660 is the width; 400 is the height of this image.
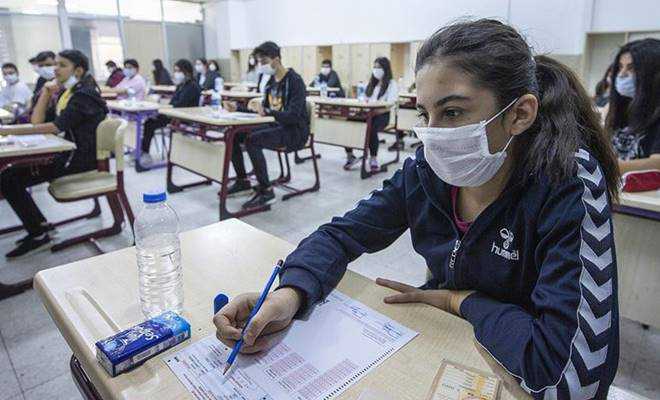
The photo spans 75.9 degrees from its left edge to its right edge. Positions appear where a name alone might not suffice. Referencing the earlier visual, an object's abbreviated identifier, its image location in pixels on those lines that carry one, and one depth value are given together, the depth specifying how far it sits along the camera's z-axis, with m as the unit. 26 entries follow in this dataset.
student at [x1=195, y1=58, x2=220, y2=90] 9.63
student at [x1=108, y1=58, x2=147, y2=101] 6.45
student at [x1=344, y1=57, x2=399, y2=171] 5.34
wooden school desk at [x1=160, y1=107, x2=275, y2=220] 3.30
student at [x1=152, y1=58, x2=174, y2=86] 8.84
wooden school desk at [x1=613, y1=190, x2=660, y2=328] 1.54
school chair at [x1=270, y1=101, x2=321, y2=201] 3.92
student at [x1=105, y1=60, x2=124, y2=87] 7.11
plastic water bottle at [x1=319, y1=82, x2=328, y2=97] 6.58
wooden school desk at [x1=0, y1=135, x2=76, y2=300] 2.21
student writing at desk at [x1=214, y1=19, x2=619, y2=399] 0.64
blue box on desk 0.62
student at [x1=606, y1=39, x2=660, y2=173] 1.91
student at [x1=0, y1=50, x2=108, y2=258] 2.60
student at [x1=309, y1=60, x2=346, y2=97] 8.44
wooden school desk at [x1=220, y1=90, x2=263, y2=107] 6.36
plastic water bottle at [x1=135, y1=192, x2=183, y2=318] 0.83
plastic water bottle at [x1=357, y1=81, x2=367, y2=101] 5.89
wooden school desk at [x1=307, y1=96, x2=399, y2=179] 4.70
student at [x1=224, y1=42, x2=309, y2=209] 3.66
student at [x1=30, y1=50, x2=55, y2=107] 4.51
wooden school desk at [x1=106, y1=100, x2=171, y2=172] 4.88
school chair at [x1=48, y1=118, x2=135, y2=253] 2.50
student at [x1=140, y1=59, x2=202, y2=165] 5.12
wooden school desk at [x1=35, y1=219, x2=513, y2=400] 0.62
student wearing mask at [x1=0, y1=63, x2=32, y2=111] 5.71
